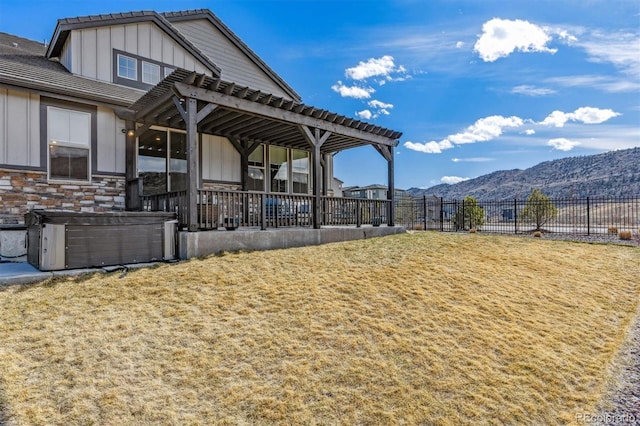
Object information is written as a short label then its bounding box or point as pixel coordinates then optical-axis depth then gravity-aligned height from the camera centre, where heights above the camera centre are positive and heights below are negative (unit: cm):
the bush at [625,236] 1180 -98
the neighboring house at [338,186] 2616 +192
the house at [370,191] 3335 +194
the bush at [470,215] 1754 -31
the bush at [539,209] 1720 -1
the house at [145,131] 672 +209
